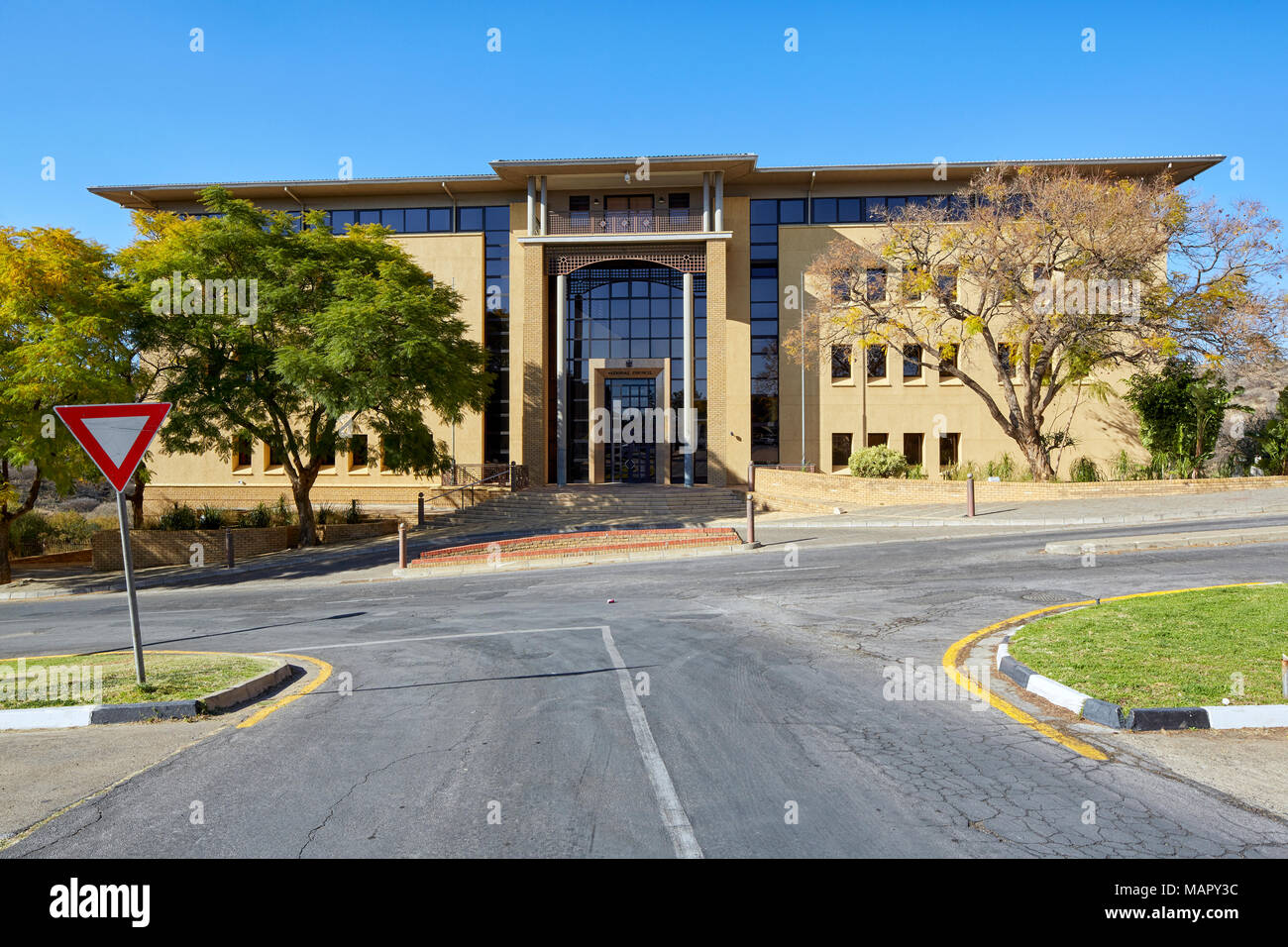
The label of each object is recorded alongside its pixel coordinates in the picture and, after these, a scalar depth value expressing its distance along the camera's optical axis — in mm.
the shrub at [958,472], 29766
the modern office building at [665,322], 33812
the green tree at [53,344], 18641
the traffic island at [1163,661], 5895
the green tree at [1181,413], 26531
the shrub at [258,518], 27375
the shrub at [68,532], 29781
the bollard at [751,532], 20016
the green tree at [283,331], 21438
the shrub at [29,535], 27828
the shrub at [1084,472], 26625
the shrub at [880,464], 27375
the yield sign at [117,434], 7098
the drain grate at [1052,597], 11346
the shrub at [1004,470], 28714
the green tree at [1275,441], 24969
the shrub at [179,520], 26250
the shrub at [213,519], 26453
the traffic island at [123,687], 6688
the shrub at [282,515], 28592
